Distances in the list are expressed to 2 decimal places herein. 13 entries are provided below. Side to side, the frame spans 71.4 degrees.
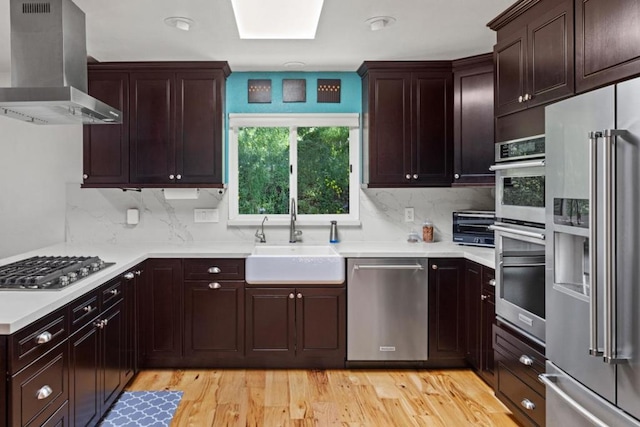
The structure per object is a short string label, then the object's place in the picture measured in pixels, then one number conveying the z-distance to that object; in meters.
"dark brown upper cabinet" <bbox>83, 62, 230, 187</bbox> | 3.48
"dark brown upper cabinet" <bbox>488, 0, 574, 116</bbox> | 1.96
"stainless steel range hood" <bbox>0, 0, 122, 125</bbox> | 2.32
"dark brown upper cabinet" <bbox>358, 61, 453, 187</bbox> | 3.56
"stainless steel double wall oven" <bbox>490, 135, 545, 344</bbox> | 2.13
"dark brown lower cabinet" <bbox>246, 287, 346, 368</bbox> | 3.29
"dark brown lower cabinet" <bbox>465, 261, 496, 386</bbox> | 2.90
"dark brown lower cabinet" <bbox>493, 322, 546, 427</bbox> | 2.19
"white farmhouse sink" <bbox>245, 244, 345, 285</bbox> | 3.25
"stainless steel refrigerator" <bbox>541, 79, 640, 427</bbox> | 1.48
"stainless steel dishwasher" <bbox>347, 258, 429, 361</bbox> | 3.30
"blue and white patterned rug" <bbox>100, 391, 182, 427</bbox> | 2.56
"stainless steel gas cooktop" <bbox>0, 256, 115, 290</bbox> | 2.08
